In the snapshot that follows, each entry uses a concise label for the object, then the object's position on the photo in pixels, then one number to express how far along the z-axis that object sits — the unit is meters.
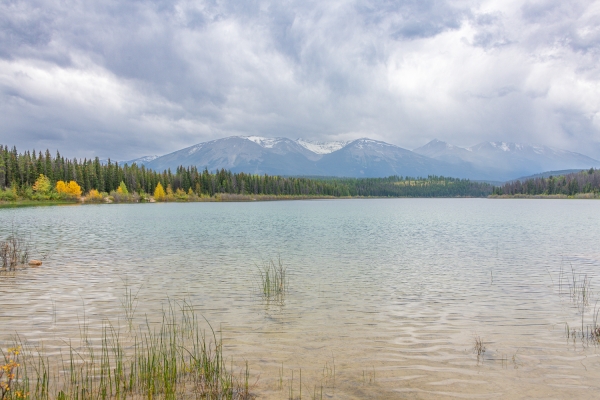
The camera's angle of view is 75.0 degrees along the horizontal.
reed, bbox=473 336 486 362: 10.76
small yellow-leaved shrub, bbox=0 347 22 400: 6.87
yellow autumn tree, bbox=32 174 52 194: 135.50
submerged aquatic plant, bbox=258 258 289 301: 17.68
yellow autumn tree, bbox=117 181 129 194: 165.75
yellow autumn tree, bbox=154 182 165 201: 177.59
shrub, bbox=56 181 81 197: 143.50
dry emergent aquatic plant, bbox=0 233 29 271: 23.48
